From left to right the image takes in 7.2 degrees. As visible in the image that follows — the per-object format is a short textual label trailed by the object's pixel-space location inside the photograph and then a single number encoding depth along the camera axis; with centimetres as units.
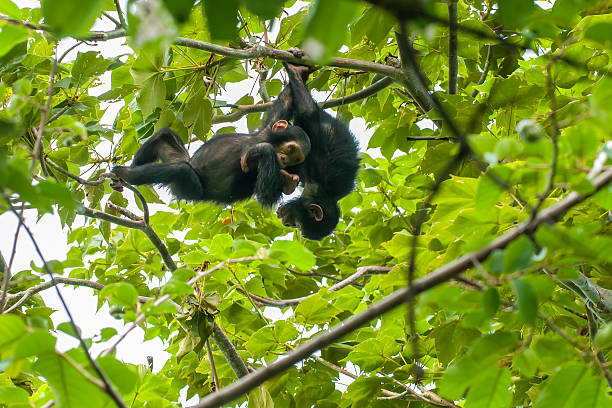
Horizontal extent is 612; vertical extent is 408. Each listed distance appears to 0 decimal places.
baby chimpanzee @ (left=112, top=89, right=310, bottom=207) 1647
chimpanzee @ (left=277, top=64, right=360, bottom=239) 1676
